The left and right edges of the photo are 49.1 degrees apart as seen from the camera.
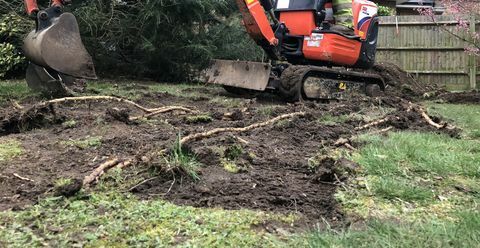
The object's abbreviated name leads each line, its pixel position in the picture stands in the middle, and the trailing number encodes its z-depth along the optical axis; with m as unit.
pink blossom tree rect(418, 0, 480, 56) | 10.95
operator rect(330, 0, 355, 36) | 8.56
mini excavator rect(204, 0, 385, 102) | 8.30
